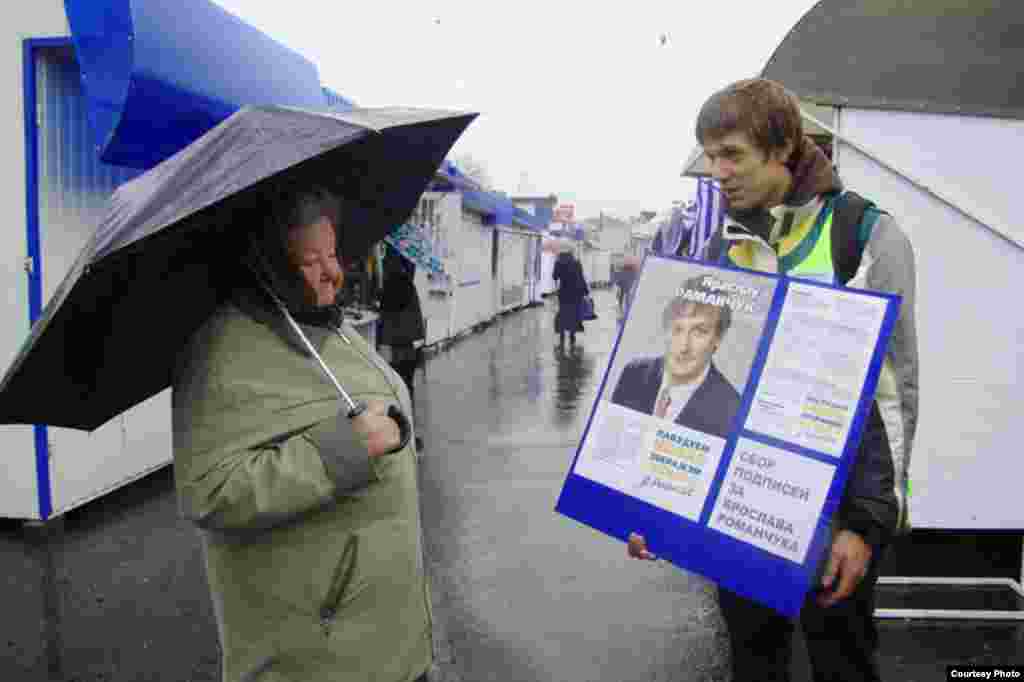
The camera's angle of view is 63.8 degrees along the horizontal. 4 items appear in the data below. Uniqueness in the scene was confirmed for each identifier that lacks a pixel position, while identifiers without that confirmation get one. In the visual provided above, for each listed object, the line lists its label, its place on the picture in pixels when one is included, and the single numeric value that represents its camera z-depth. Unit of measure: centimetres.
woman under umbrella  166
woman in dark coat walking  1650
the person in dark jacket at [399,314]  768
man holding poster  188
